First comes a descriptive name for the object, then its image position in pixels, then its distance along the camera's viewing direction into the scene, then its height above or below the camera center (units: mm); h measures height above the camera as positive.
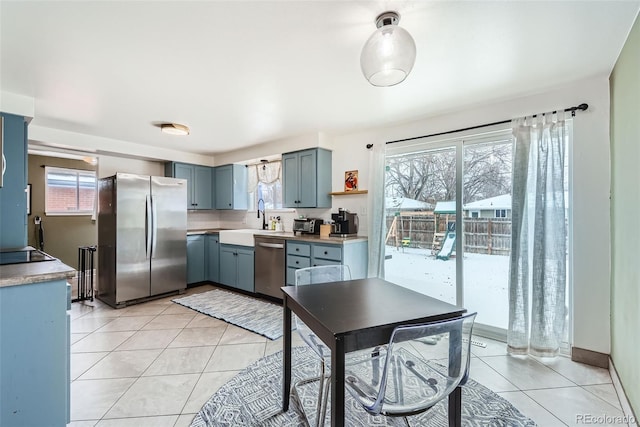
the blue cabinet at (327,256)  3279 -526
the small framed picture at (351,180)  3779 +428
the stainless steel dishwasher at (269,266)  3742 -728
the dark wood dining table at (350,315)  1116 -466
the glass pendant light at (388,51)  1434 +830
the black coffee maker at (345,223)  3646 -147
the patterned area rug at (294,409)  1669 -1231
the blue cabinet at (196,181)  4816 +565
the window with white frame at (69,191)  5059 +393
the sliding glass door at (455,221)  2781 -98
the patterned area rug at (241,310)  2998 -1213
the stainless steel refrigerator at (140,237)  3639 -346
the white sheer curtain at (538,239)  2332 -230
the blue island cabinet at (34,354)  1340 -704
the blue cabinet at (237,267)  4113 -828
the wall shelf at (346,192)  3642 +262
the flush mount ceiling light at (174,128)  3410 +1024
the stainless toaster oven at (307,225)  3971 -182
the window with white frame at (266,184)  4805 +497
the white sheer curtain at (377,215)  3414 -34
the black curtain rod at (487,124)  2279 +855
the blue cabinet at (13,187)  2473 +220
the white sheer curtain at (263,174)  4789 +678
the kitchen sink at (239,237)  4152 -372
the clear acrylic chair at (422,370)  1117 -721
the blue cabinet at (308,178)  3838 +477
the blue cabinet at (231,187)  4969 +453
